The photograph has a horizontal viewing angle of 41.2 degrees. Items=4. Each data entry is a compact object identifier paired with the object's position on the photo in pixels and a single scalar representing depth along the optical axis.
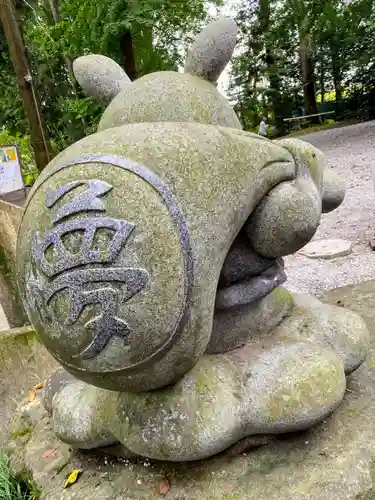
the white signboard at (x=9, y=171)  4.81
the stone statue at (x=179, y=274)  1.00
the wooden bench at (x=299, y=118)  11.90
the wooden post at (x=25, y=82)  4.94
